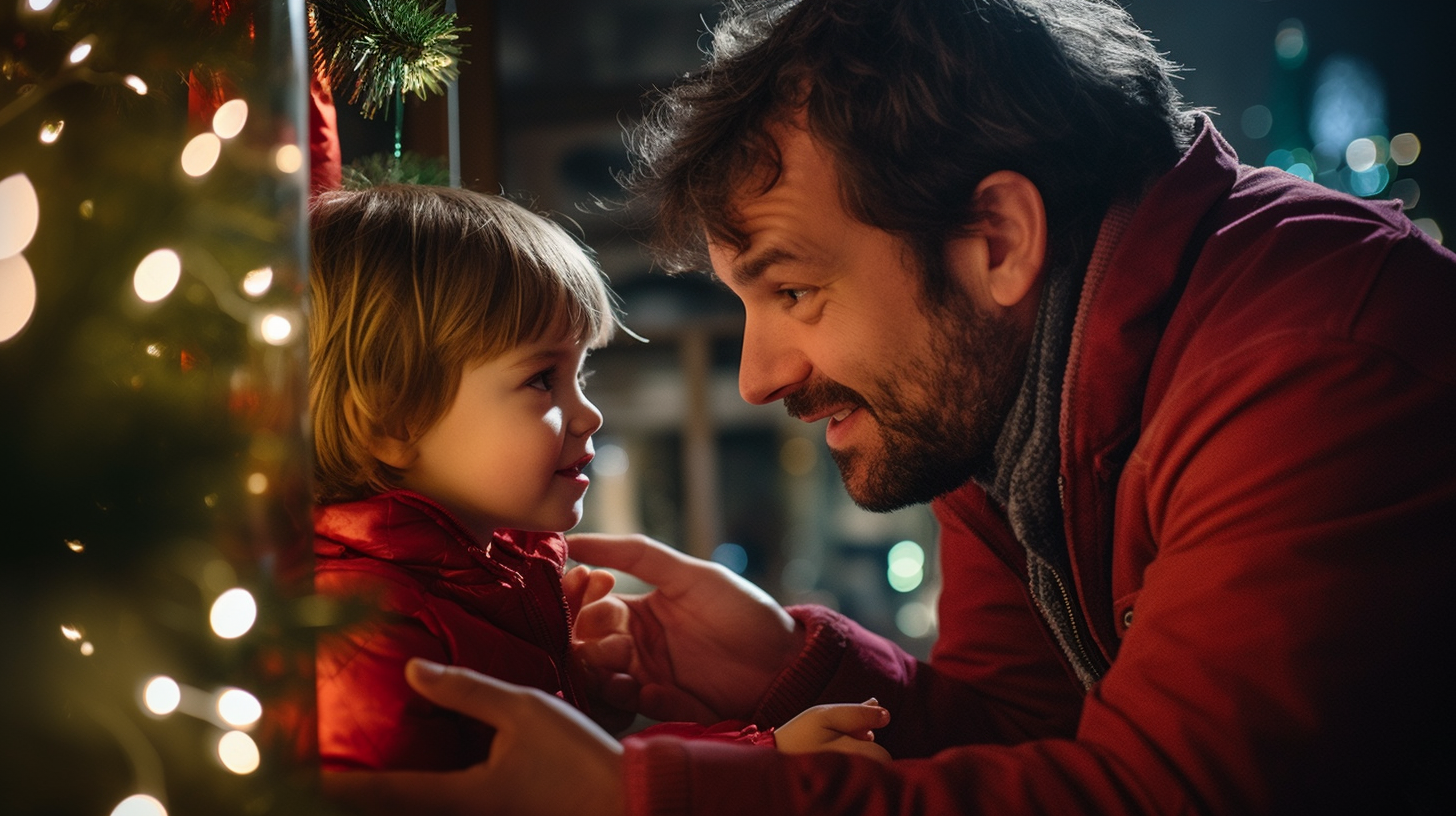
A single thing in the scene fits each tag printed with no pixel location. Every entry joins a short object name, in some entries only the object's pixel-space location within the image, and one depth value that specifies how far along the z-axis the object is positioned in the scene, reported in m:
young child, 0.91
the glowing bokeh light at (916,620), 3.76
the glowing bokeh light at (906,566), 3.82
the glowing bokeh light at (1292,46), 3.52
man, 0.64
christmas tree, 0.54
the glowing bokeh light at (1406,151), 3.41
